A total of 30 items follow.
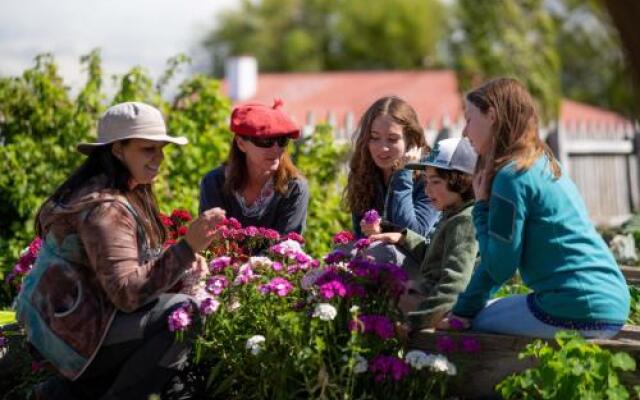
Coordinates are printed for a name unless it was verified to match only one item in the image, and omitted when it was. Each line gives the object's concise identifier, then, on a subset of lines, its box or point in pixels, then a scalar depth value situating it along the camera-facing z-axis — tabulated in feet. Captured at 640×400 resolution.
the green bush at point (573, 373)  12.21
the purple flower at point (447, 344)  13.00
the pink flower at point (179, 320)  13.64
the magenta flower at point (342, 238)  16.30
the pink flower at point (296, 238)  15.58
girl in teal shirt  12.85
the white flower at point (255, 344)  13.25
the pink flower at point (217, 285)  14.01
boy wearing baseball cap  13.85
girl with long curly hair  17.44
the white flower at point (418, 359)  12.71
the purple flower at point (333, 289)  12.84
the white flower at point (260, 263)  14.43
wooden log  13.33
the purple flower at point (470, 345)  13.03
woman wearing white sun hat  13.70
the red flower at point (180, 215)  18.37
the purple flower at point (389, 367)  12.73
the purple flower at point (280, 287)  13.43
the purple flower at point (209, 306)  13.67
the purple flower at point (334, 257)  14.11
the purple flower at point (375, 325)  12.80
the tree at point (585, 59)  159.22
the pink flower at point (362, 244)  14.75
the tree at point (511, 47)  101.04
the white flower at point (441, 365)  12.69
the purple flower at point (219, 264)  14.69
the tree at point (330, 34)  224.74
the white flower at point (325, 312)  12.73
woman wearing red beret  18.48
